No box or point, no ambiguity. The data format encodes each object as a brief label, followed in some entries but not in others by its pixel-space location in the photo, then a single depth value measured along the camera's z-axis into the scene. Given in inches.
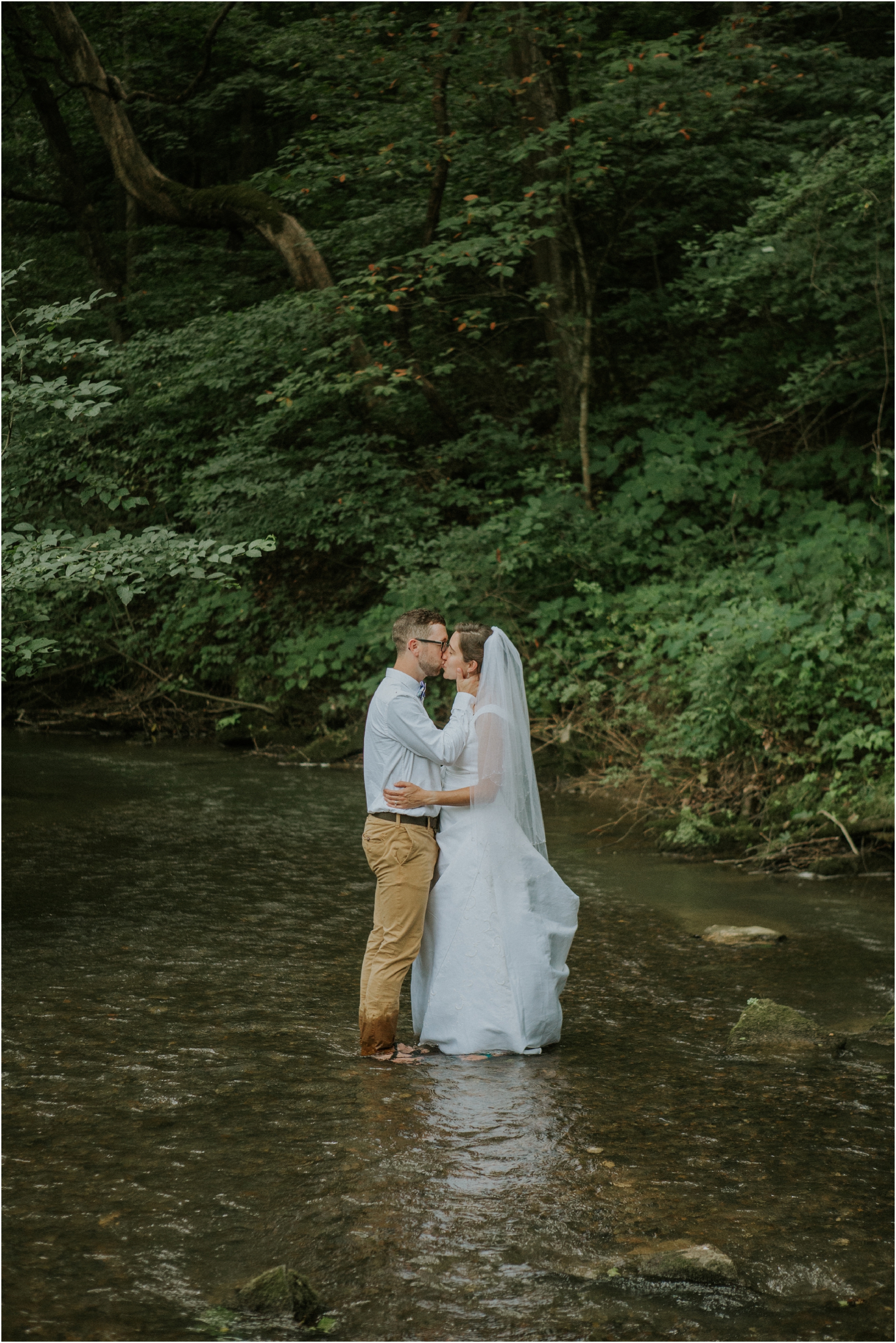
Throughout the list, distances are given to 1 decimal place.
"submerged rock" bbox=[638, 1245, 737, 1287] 139.2
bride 219.5
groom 216.4
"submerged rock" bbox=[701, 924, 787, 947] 298.8
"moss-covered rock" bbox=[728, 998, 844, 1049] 225.8
